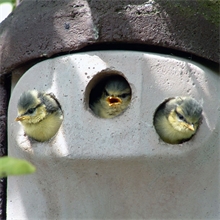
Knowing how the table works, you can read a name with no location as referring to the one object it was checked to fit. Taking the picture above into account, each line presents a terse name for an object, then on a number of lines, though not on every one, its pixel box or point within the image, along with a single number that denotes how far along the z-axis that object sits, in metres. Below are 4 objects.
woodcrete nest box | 3.98
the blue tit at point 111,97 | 4.80
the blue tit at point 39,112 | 4.41
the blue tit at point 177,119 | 4.14
